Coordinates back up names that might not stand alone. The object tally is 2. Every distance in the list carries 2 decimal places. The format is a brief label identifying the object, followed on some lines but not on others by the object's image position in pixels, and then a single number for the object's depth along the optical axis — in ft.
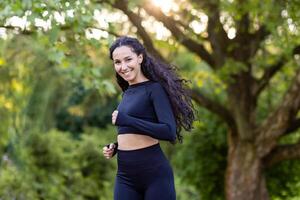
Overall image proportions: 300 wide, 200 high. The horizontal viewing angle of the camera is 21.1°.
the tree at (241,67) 32.24
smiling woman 13.18
